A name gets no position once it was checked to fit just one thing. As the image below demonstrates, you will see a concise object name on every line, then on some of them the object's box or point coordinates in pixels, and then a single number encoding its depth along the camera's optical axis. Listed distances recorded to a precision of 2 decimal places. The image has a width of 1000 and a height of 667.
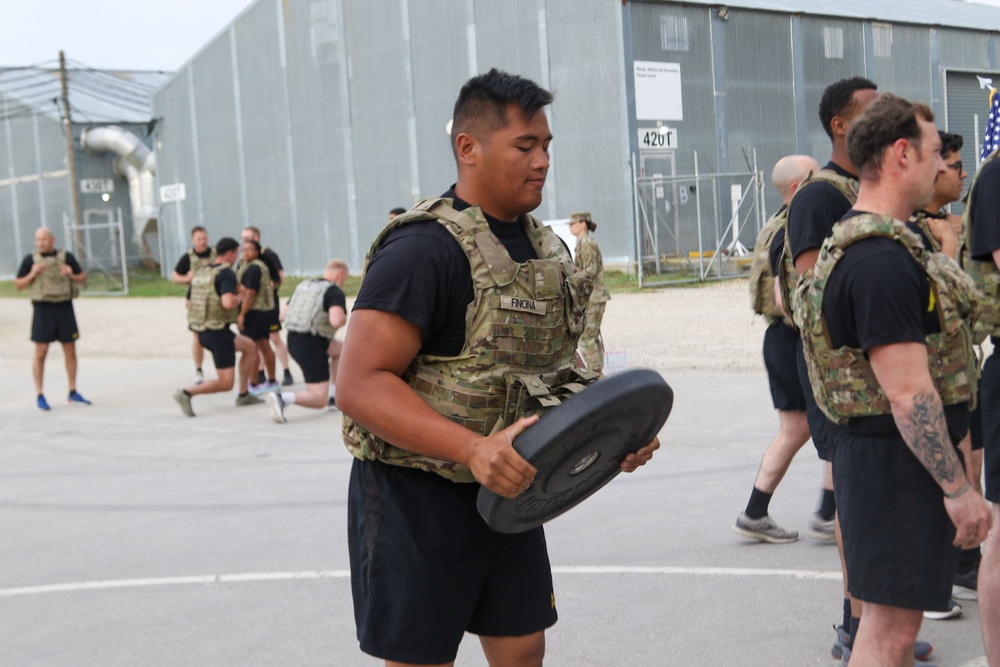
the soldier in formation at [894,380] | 3.20
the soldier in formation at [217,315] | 12.66
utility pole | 41.88
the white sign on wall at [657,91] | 29.06
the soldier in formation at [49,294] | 13.54
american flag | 10.21
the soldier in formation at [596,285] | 10.63
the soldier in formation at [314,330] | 11.26
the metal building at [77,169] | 46.38
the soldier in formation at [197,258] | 15.05
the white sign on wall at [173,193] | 41.59
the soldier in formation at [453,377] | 2.93
